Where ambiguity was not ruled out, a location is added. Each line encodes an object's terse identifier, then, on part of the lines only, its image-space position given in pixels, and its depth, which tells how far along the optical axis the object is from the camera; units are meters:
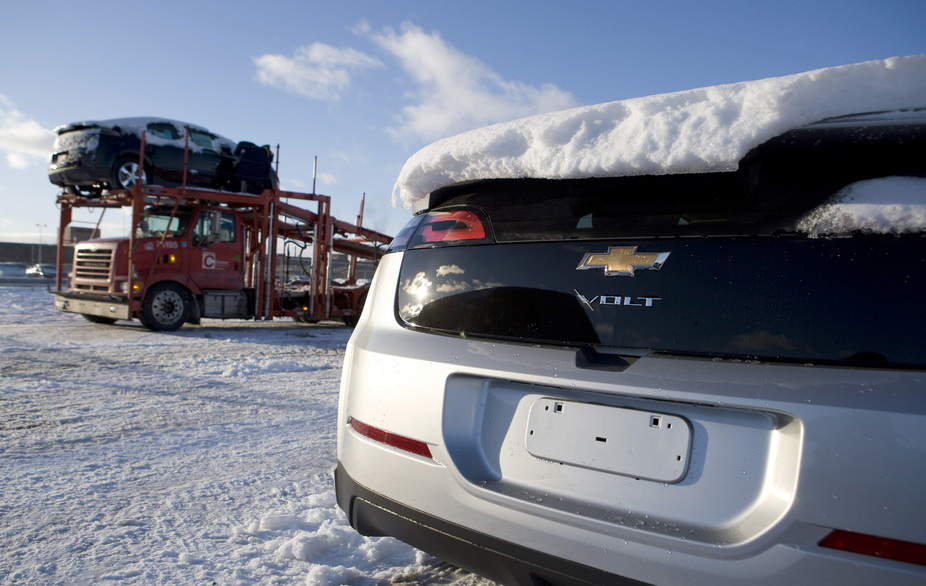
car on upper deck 10.42
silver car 1.12
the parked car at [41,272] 36.19
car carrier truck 10.11
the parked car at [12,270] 37.01
